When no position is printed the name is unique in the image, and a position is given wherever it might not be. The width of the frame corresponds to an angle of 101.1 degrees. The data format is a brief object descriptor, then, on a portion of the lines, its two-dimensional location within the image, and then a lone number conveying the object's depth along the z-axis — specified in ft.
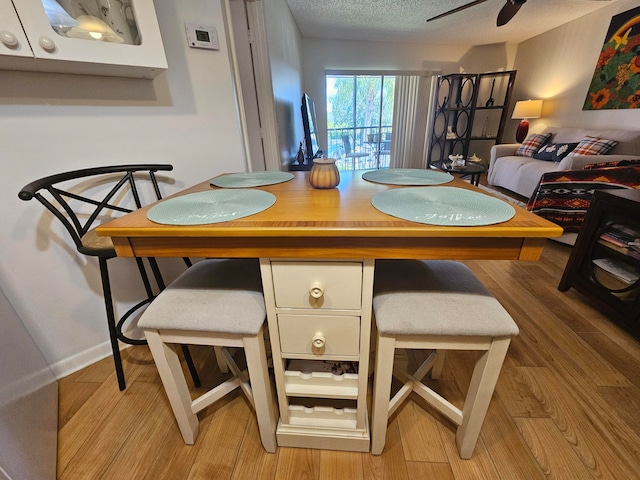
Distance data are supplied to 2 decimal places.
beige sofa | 8.63
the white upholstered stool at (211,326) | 2.35
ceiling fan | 6.91
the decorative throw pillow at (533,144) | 12.28
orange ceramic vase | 2.92
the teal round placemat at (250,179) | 3.23
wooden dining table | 1.92
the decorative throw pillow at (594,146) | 9.34
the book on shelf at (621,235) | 4.40
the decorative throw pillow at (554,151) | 10.63
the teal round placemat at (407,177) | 3.06
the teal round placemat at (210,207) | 2.16
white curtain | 15.35
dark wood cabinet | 4.30
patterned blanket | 5.85
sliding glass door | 15.16
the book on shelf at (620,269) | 4.40
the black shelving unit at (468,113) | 14.76
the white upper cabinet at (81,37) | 2.33
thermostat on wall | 3.82
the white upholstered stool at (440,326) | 2.23
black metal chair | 3.03
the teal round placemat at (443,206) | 1.98
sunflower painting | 9.67
